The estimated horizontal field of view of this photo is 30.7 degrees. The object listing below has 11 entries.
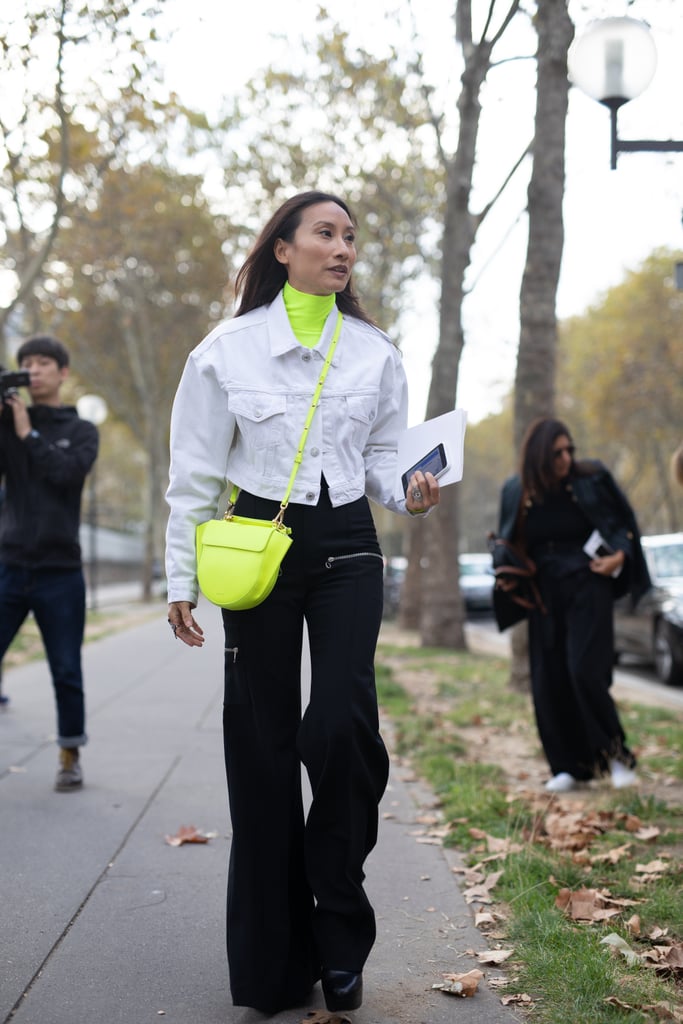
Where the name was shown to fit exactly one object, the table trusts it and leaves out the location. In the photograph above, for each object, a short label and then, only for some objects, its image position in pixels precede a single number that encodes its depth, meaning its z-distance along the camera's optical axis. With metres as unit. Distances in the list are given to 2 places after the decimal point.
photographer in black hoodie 5.90
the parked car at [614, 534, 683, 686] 12.70
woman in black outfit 6.12
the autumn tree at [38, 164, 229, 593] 22.39
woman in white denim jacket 3.15
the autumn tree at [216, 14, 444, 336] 17.73
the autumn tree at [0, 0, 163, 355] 11.08
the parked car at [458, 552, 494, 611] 29.08
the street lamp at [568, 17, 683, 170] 7.02
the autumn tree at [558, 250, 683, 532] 36.38
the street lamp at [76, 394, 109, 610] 21.00
